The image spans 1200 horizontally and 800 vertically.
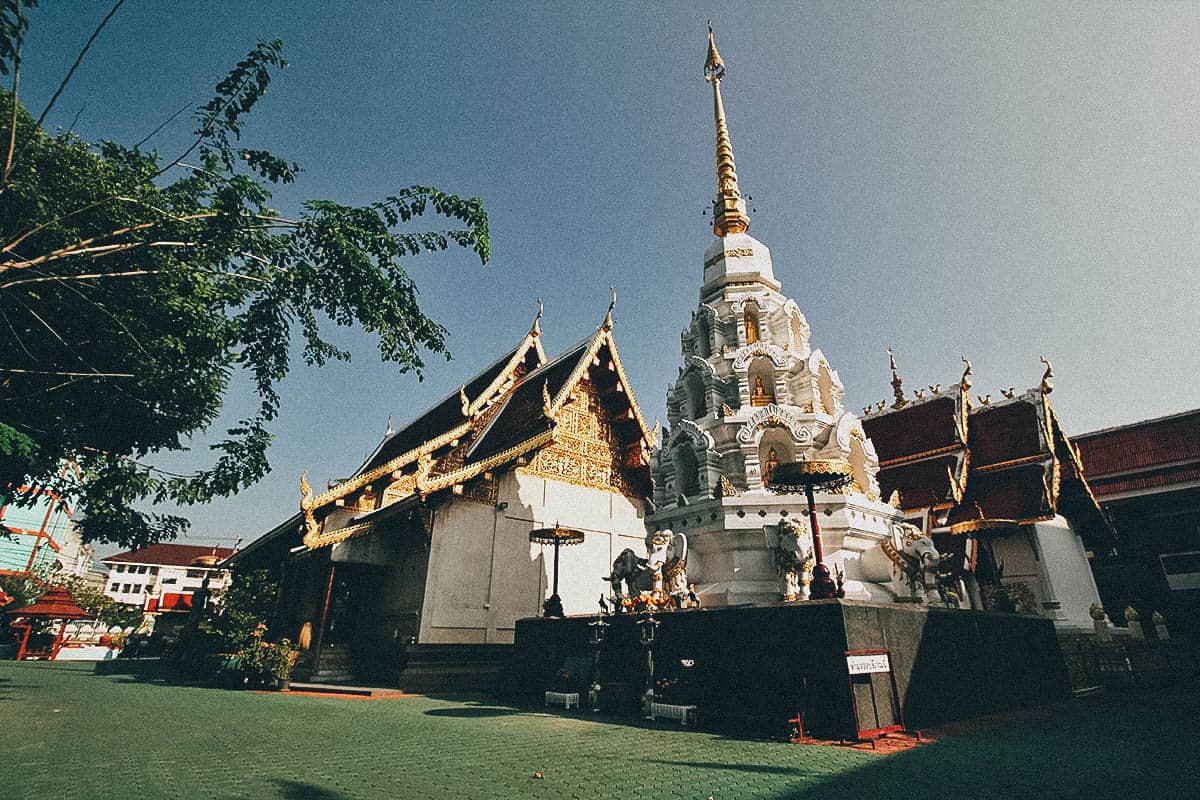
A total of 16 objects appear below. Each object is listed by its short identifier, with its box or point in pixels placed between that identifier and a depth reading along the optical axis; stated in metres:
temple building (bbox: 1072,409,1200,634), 15.83
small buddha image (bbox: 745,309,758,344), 12.01
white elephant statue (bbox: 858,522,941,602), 8.98
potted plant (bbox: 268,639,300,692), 10.76
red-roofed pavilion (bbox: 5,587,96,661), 19.72
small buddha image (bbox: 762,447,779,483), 10.25
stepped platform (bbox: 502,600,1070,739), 5.92
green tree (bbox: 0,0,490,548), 5.97
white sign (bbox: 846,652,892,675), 5.71
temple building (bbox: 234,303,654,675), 11.42
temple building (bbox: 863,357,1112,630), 12.73
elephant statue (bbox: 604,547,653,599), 8.77
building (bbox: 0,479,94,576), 26.23
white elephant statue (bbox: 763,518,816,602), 7.77
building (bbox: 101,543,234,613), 52.62
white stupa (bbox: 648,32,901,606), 9.32
